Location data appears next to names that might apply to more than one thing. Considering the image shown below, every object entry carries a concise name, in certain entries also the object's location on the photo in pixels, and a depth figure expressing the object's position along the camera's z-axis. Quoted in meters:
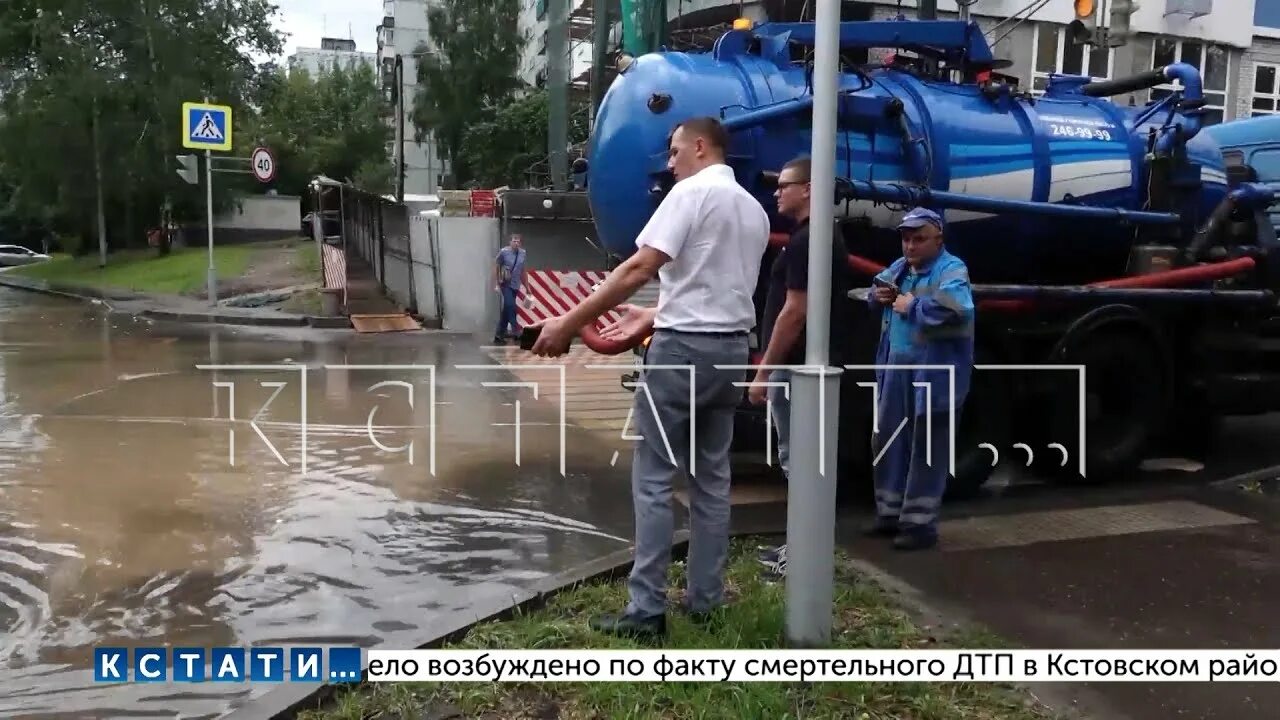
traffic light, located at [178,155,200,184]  19.62
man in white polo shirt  3.66
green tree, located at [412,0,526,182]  48.03
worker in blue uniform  5.20
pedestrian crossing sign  18.00
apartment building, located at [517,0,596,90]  42.37
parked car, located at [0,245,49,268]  46.74
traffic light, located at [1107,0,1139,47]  11.77
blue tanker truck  6.29
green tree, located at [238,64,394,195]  48.78
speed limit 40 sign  20.84
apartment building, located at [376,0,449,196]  64.64
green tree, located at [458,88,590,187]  35.97
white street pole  3.60
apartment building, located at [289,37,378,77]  99.62
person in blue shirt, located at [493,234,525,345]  14.39
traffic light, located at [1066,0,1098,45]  11.35
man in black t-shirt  4.79
